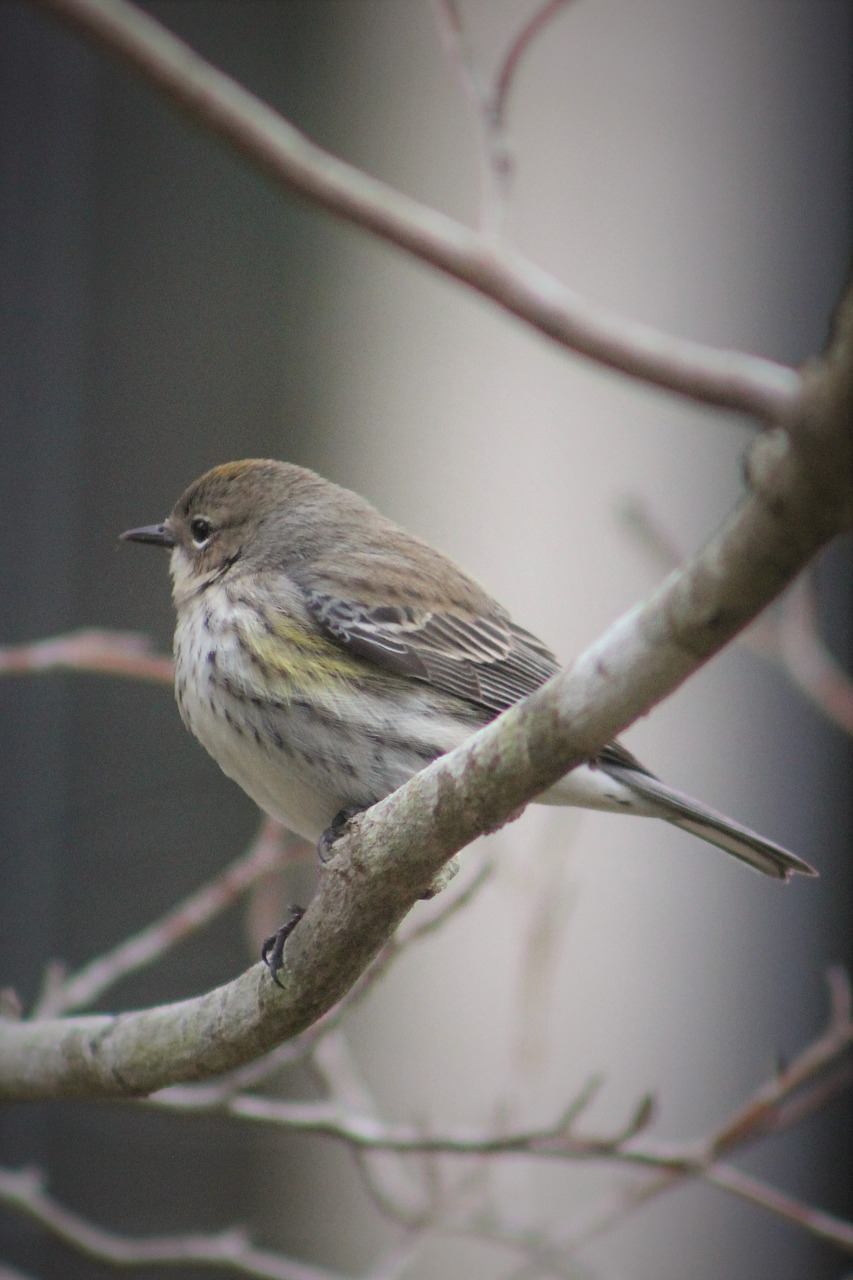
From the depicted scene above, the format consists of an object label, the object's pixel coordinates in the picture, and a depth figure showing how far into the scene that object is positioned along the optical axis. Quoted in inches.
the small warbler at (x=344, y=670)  252.2
